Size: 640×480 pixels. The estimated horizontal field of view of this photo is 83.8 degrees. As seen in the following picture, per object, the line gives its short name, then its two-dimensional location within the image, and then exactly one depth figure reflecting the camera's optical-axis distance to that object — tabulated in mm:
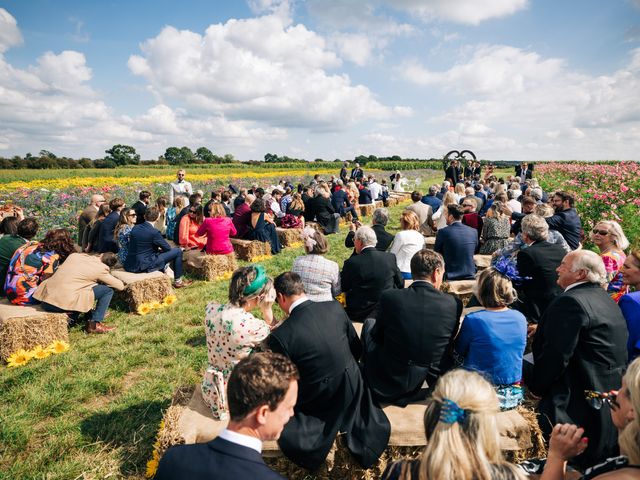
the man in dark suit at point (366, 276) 4715
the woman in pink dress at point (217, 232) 8547
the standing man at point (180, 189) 11891
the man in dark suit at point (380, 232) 6961
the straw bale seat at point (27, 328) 4922
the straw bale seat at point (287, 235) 11359
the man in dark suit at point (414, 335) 3088
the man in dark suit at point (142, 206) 9359
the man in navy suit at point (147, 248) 6965
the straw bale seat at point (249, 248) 9680
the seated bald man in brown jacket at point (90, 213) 8969
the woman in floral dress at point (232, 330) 3191
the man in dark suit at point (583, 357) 2848
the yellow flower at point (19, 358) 4859
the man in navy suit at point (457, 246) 6312
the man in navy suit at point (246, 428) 1639
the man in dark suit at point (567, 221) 6938
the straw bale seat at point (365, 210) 17078
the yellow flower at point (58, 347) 5180
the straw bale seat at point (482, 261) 7377
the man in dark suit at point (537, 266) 4703
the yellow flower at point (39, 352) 5035
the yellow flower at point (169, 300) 6970
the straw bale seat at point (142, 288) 6550
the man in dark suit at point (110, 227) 8008
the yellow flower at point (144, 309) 6525
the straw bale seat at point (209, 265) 8277
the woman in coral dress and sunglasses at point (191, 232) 9109
